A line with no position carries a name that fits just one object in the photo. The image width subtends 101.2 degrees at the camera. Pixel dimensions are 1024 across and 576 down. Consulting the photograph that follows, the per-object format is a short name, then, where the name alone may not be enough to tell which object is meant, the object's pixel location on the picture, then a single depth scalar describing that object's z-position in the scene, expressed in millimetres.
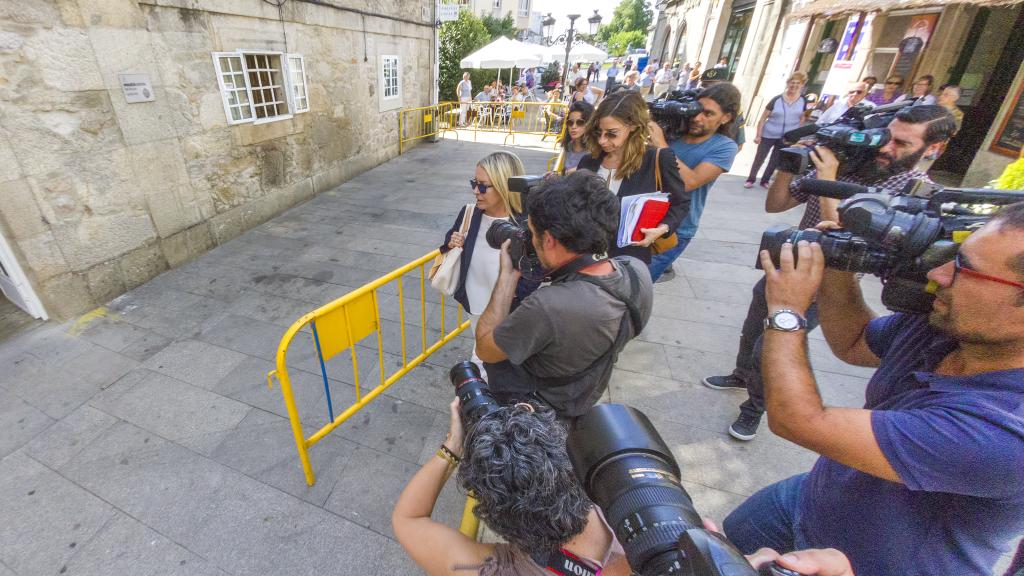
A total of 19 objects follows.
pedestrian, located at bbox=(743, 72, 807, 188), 6570
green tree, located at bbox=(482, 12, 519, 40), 27031
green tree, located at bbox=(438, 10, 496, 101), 18453
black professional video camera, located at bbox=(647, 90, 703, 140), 3150
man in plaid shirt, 2100
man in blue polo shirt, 886
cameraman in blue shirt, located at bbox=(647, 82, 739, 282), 3096
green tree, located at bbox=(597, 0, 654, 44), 64250
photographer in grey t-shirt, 1455
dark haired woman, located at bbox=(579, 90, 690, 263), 2666
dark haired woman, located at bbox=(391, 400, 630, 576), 1018
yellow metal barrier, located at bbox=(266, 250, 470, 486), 2146
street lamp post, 16062
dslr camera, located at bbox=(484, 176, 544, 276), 1732
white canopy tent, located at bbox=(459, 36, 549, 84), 14430
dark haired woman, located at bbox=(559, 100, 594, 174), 4398
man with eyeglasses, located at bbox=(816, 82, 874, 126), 7352
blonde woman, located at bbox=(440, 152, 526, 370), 2529
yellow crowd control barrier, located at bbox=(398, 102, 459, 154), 10811
